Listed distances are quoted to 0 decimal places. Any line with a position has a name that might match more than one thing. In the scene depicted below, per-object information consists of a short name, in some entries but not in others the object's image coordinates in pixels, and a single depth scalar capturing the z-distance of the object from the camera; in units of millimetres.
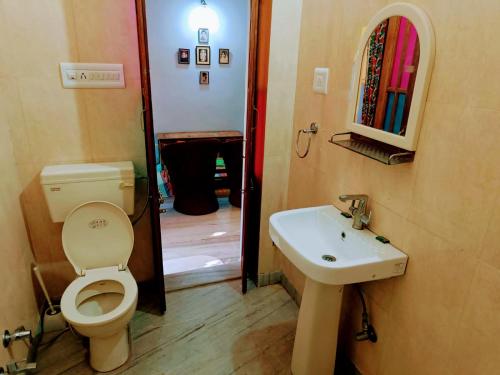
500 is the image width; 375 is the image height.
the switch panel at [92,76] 1765
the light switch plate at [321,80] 1742
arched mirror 1170
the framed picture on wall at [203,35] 3878
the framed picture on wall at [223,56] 3998
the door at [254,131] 1889
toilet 1775
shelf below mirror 1262
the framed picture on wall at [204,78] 4036
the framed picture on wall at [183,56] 3895
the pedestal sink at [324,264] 1305
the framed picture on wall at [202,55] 3936
